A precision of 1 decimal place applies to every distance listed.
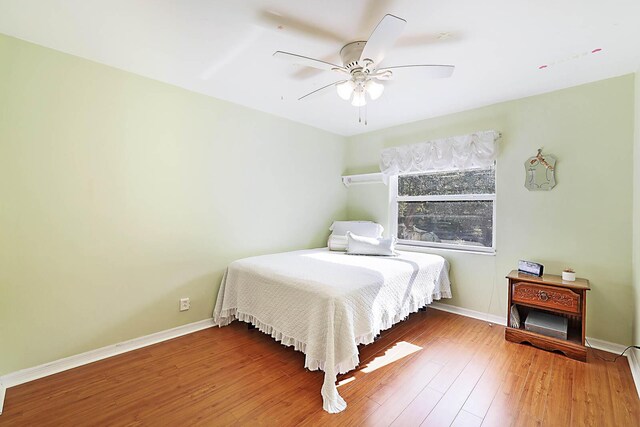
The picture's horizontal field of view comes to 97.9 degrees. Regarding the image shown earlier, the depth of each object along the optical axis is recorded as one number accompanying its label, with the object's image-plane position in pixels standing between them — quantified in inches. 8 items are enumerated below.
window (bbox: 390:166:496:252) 124.1
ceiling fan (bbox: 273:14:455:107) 59.2
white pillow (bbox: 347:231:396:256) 126.8
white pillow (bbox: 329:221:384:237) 144.4
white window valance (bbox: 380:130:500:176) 117.1
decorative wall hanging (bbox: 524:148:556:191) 104.3
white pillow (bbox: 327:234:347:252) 138.7
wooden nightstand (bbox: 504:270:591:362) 89.1
